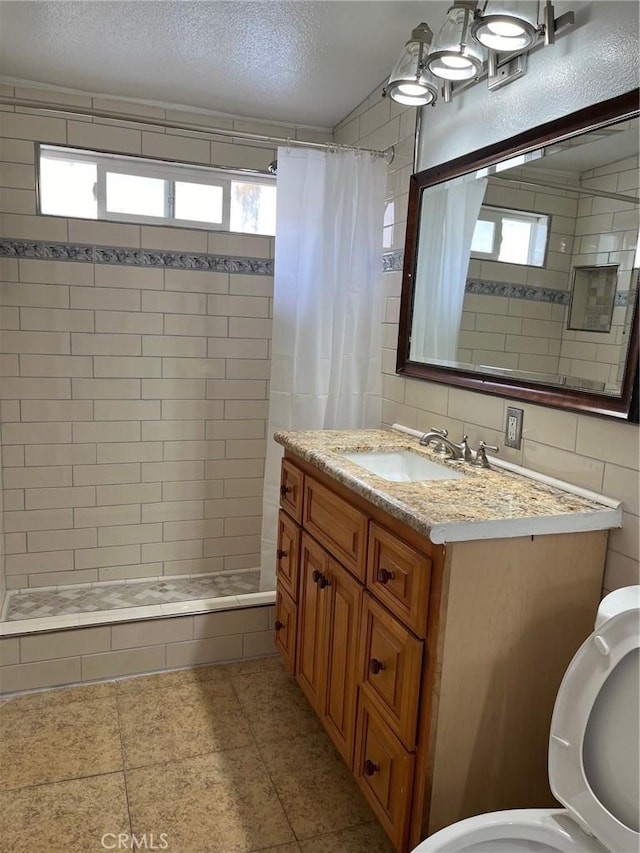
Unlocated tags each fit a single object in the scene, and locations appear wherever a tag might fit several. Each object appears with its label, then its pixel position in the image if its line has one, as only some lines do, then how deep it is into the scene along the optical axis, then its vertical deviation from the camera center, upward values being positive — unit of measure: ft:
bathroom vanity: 4.52 -2.30
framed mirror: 4.92 +0.57
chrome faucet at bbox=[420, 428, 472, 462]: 6.29 -1.22
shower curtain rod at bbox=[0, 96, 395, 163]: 7.29 +2.18
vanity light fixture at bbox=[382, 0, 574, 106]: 5.16 +2.44
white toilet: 3.67 -2.58
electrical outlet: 5.94 -0.95
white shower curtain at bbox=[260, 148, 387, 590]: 8.29 +0.28
